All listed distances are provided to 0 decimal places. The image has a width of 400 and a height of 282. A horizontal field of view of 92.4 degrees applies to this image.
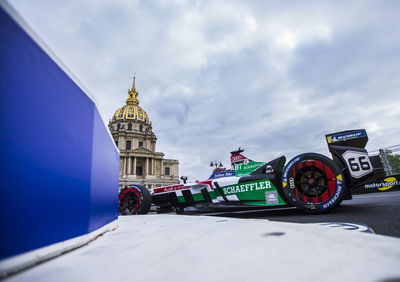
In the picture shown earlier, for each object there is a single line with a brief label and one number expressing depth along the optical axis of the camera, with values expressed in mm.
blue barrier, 758
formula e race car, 2557
